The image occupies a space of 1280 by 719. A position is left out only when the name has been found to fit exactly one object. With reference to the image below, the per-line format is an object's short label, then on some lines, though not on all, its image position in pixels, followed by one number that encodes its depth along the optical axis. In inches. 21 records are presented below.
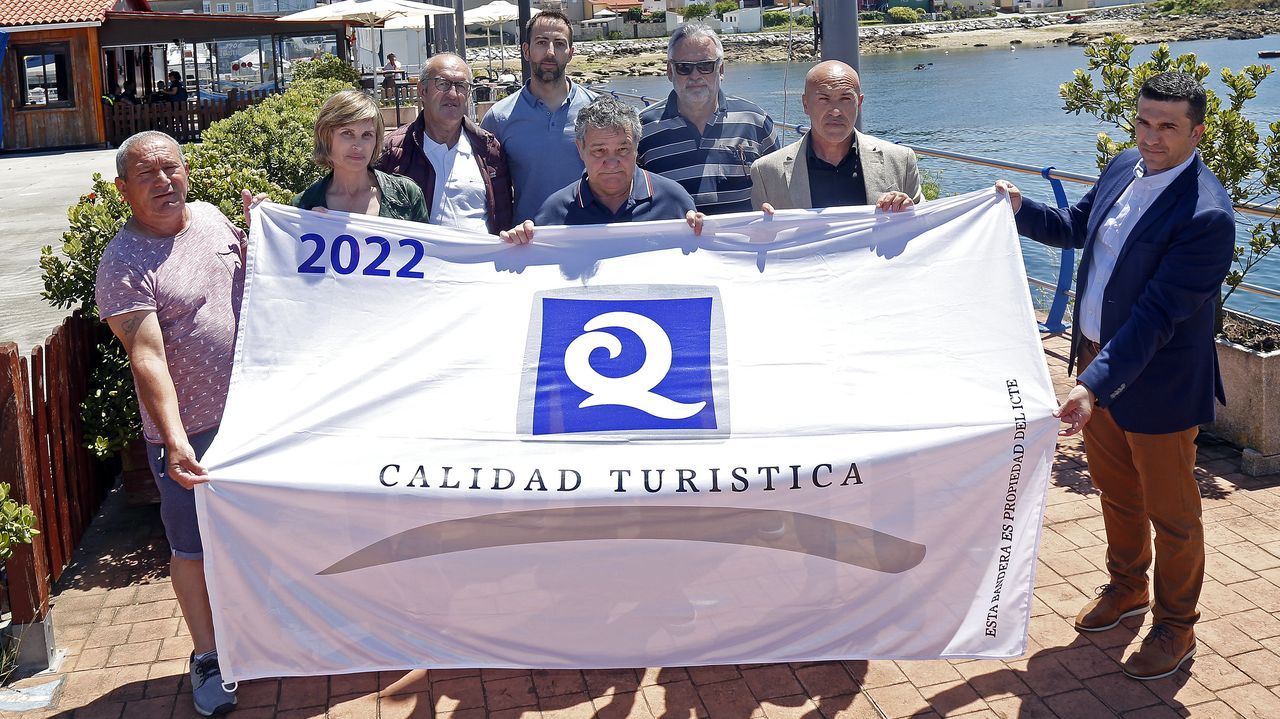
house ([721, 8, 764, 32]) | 4367.6
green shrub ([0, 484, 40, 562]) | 157.9
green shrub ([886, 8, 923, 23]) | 4668.8
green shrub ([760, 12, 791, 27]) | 4150.6
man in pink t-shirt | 145.0
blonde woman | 164.1
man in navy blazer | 144.7
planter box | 219.3
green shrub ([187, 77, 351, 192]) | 316.5
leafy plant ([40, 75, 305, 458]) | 200.5
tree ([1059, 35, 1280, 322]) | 232.4
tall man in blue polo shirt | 196.1
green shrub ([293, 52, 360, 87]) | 920.9
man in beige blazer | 169.8
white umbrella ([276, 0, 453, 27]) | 889.5
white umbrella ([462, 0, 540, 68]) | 1011.3
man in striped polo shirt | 193.3
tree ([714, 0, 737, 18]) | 4399.6
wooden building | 938.1
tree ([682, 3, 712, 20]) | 4540.4
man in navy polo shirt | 160.6
